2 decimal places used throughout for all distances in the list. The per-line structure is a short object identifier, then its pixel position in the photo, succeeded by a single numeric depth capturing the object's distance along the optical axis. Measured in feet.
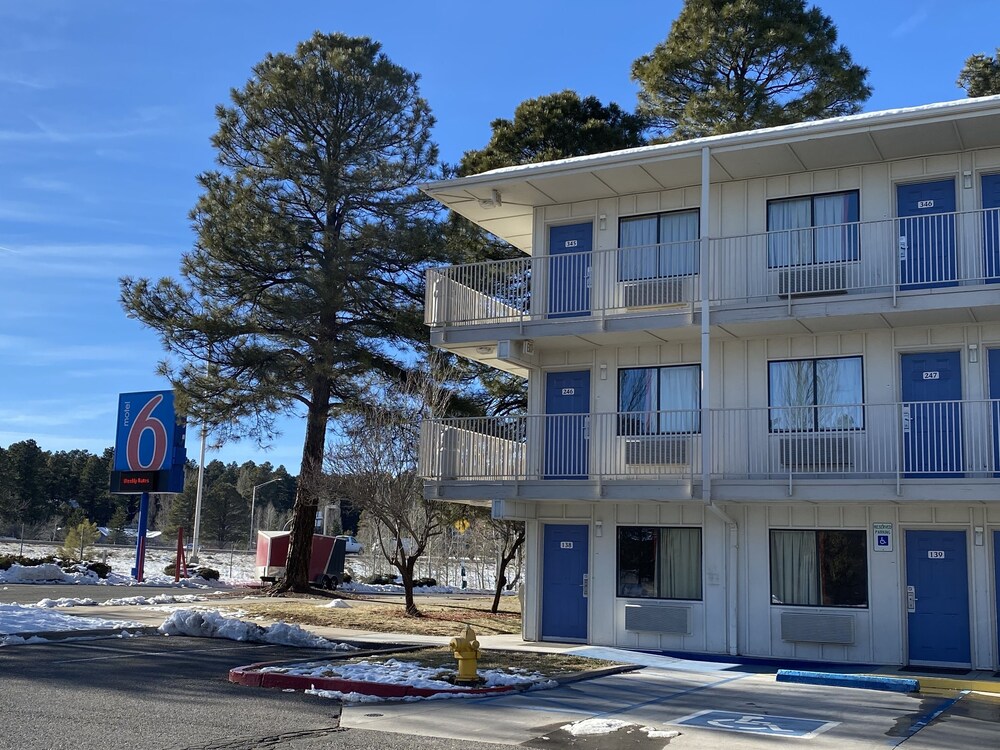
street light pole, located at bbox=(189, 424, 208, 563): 138.98
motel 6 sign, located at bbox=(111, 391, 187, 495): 112.47
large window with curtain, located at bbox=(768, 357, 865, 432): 61.62
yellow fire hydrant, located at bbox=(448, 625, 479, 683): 43.88
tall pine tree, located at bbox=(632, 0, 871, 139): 97.81
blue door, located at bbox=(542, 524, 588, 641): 68.33
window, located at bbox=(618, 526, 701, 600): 65.05
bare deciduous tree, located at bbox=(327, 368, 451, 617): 82.28
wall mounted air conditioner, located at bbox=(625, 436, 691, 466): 64.90
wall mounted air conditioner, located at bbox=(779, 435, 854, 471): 60.44
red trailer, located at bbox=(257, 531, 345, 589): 118.73
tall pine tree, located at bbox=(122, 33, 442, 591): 101.04
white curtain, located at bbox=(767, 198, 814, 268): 64.64
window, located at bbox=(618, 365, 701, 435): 66.59
